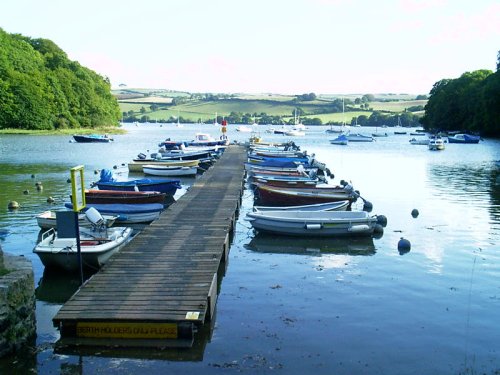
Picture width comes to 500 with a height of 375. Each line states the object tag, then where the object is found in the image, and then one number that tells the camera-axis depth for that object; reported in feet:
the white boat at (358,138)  333.42
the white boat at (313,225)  64.39
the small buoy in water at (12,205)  82.07
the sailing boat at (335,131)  471.01
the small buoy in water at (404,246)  61.23
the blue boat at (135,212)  67.67
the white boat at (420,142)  295.03
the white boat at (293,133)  423.64
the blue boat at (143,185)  90.12
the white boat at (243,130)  500.66
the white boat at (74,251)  46.83
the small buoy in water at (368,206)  87.51
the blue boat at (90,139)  270.87
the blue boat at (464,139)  282.15
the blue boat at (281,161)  134.72
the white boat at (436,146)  246.10
